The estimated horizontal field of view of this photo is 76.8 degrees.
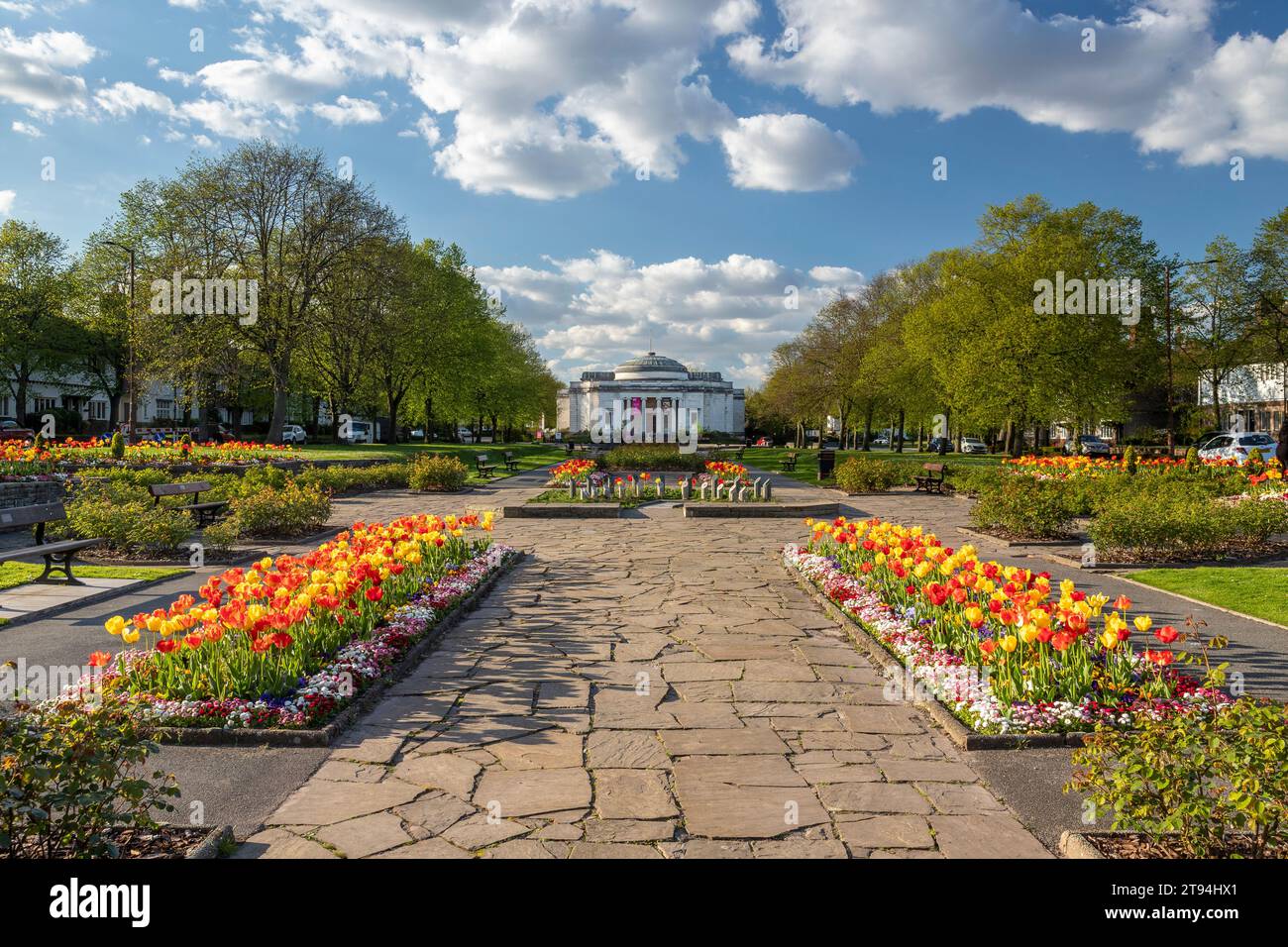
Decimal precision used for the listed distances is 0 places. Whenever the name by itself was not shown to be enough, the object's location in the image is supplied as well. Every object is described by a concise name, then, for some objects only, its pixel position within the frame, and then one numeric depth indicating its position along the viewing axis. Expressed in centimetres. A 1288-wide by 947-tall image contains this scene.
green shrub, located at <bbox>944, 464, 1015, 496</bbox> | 1602
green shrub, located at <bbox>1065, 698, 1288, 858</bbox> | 305
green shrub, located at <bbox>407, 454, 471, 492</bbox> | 2267
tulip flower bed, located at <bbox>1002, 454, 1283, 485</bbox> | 1819
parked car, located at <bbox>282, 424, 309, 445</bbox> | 5039
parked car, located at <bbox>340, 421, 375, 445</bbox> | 5533
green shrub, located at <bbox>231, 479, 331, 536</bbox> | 1364
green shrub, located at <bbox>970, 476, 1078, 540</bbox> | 1320
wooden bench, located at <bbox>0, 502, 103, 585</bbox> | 913
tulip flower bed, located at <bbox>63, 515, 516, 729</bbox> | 496
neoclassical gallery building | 10112
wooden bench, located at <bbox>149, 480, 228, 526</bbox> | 1357
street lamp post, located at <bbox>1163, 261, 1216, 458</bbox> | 2903
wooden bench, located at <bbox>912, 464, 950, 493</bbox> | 2338
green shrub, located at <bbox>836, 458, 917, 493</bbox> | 2317
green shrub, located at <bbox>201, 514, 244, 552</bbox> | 1146
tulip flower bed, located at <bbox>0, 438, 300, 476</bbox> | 1720
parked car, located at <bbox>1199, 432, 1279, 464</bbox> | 3234
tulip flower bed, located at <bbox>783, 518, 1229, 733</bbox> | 490
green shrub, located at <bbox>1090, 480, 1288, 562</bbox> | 1123
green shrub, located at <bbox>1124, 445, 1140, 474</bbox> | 1883
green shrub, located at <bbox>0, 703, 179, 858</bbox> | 293
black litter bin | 2819
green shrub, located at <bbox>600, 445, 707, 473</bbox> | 3097
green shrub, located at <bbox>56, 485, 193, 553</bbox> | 1127
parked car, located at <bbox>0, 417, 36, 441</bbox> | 3195
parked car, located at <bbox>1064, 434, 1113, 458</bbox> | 4666
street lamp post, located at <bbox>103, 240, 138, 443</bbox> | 3018
